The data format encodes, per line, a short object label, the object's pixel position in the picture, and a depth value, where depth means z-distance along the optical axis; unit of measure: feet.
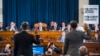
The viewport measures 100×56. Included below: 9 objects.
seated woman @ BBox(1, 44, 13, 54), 40.07
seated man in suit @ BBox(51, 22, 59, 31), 56.15
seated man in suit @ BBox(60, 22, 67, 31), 54.83
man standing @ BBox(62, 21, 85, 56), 23.71
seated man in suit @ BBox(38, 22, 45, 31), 55.61
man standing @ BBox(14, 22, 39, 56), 23.73
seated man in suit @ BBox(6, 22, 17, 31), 54.25
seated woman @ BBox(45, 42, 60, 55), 42.71
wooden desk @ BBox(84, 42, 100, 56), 41.78
